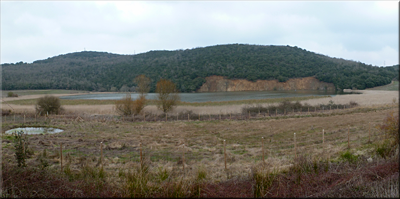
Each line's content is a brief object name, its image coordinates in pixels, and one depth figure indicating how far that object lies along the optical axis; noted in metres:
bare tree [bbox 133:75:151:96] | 39.55
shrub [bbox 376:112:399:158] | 9.13
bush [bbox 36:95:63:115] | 32.31
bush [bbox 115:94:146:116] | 33.66
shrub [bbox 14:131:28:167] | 7.75
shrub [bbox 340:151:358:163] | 9.16
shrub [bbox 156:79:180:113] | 36.41
